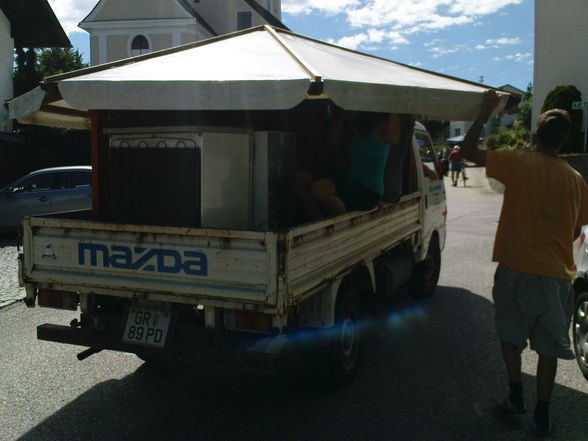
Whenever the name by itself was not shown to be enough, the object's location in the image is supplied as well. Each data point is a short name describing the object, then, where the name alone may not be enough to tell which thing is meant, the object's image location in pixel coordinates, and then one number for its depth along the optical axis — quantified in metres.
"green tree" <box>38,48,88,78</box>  24.69
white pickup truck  3.62
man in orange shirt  3.84
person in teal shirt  5.22
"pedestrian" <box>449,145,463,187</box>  24.95
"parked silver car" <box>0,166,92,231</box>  12.11
